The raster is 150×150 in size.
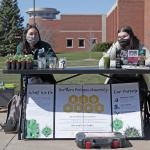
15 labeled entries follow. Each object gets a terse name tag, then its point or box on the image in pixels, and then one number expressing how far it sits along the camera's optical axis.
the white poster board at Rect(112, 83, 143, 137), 5.53
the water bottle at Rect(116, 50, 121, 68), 5.69
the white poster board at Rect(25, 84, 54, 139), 5.49
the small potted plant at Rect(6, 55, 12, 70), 5.45
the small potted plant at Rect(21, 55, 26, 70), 5.43
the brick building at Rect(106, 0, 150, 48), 44.90
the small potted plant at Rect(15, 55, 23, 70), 5.42
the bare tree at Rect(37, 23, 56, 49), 64.14
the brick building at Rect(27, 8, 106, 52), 69.47
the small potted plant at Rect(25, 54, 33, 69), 5.45
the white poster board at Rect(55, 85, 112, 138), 5.52
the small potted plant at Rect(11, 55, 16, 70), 5.43
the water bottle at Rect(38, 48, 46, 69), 5.60
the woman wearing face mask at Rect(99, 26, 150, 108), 5.87
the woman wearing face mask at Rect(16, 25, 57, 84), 6.00
